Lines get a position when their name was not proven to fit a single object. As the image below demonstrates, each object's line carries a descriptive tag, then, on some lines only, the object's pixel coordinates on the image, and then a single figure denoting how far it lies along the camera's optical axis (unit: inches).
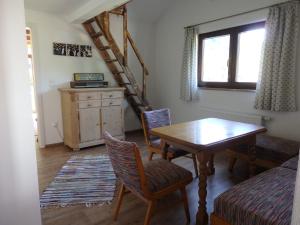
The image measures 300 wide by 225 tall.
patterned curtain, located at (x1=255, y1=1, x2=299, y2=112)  108.0
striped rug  87.7
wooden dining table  70.6
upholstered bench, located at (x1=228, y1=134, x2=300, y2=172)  95.1
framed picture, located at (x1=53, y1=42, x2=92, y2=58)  147.8
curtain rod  119.2
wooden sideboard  139.6
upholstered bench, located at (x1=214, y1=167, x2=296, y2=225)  50.8
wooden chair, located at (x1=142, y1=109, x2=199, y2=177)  106.8
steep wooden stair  141.7
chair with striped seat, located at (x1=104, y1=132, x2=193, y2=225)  60.4
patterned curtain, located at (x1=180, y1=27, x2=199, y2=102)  156.8
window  130.2
